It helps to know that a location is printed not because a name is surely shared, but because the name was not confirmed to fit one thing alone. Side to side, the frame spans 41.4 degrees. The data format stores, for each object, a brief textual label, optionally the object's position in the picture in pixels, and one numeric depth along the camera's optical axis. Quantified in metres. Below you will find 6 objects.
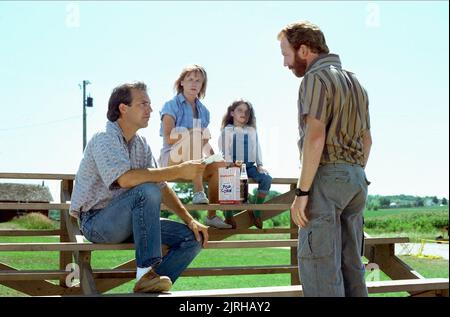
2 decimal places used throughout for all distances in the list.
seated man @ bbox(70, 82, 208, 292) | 2.94
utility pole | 20.20
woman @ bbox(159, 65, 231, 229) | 4.59
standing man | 2.44
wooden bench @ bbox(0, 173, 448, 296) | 3.31
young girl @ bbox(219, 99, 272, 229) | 4.91
